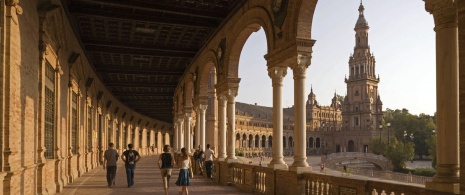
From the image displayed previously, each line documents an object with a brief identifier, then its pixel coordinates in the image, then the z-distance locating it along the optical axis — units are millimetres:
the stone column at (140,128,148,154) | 58981
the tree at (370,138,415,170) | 75562
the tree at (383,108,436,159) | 107875
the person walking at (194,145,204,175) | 20788
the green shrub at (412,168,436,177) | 62947
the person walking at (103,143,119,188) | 15062
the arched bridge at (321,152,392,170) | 77438
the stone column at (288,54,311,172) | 11312
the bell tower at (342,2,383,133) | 117500
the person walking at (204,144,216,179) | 18578
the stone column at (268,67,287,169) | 12672
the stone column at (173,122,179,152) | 37062
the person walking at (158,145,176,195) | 11977
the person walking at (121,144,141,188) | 14969
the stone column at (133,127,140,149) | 53047
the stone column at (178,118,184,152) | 33769
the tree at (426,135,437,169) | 65681
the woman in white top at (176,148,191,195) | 11430
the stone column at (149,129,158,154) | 67188
